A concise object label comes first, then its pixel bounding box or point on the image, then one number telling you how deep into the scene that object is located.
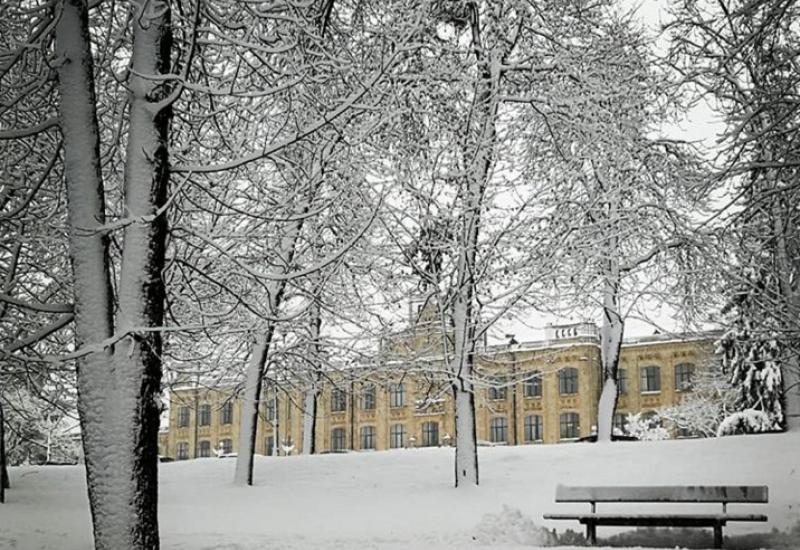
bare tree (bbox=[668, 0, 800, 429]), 9.12
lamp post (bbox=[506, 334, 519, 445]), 59.81
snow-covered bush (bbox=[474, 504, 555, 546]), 11.57
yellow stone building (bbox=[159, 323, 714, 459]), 58.84
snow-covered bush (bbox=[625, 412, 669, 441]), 54.50
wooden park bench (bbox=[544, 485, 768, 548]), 10.98
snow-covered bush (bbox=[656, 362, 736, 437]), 49.82
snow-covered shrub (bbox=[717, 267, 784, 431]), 32.41
